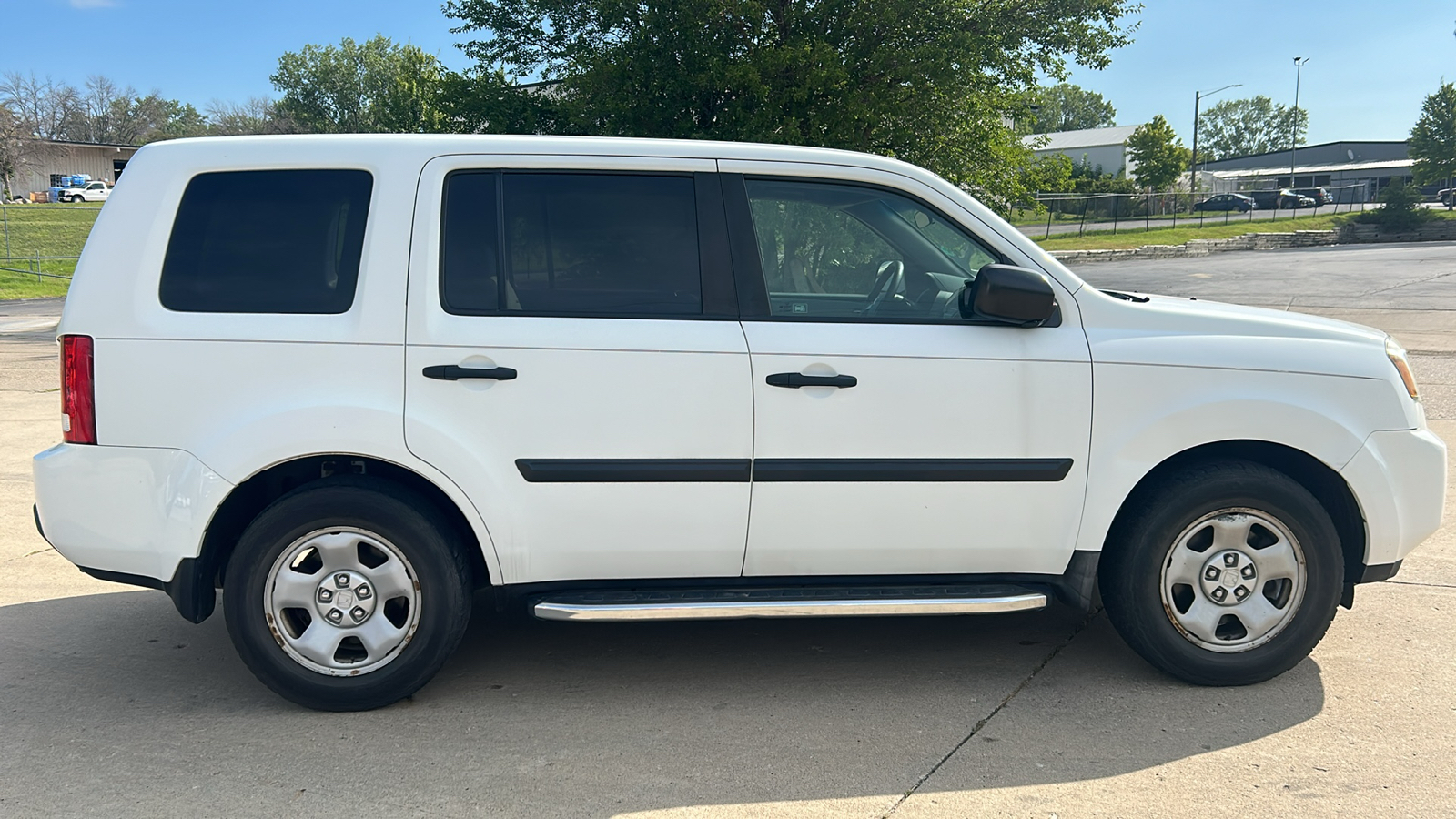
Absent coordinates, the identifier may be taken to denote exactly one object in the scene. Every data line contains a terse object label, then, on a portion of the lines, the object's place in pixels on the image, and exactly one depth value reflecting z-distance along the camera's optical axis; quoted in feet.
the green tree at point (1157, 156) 199.41
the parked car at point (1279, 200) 208.07
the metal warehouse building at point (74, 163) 230.48
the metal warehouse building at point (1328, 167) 286.05
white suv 12.05
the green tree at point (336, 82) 273.75
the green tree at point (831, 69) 44.57
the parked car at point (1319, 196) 204.88
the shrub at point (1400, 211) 143.84
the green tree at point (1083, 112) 439.22
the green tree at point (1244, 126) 460.14
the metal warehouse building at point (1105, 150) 248.11
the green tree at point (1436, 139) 192.75
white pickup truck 215.31
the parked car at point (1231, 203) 202.90
